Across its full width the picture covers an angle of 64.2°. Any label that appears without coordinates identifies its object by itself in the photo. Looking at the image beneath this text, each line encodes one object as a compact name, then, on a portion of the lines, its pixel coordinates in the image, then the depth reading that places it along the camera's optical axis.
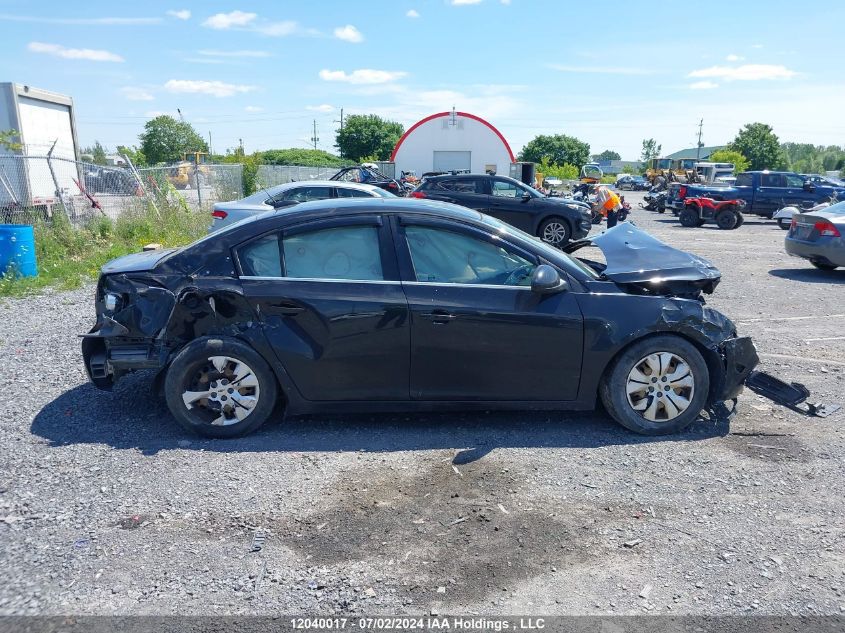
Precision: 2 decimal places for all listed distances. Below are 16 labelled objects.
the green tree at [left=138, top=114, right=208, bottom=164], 76.69
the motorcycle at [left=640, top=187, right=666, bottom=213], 28.61
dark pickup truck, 24.47
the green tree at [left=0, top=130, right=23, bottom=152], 13.68
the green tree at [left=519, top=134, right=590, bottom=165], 83.56
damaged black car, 4.66
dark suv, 16.67
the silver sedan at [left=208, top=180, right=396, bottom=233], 12.12
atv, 22.42
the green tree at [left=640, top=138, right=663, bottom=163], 133.35
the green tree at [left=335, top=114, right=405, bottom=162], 70.62
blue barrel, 10.30
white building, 45.50
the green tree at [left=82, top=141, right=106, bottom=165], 29.16
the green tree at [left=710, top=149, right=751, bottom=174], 69.50
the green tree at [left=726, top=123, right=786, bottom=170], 75.81
